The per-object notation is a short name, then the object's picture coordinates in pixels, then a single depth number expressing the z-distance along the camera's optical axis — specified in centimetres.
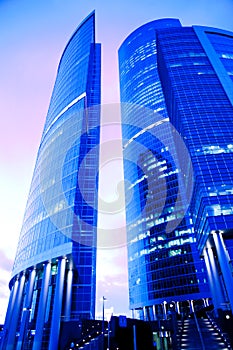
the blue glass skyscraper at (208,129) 4266
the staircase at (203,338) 2104
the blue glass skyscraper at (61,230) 4803
